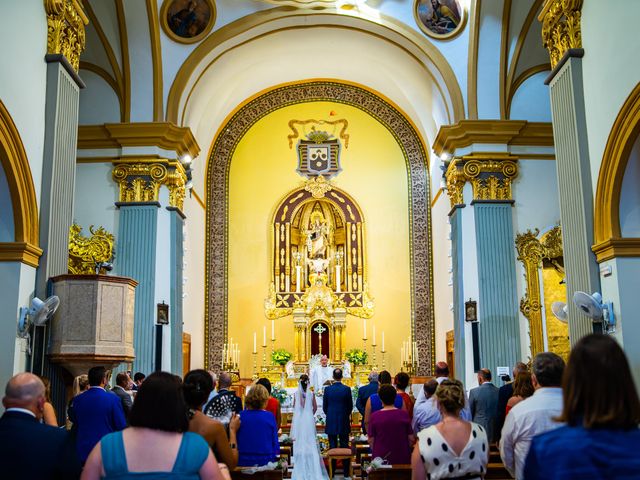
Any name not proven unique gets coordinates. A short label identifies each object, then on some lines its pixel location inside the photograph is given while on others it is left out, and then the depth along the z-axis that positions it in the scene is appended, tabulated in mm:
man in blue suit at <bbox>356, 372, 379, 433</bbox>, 9430
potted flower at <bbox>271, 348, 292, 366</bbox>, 17469
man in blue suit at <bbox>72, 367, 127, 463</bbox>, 5723
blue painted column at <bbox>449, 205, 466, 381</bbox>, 13828
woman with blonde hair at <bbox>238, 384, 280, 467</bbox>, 5844
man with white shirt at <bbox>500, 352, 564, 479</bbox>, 3650
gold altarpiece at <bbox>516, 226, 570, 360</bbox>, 13258
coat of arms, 19266
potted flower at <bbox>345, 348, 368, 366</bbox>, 17547
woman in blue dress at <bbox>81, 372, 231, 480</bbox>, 2797
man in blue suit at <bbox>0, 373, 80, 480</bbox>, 3018
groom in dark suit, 9414
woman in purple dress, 6250
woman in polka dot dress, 3742
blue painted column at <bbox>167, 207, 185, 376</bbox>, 14102
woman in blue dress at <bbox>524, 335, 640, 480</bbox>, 2289
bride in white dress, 8805
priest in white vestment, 15391
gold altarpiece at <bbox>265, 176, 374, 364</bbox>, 17859
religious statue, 18672
